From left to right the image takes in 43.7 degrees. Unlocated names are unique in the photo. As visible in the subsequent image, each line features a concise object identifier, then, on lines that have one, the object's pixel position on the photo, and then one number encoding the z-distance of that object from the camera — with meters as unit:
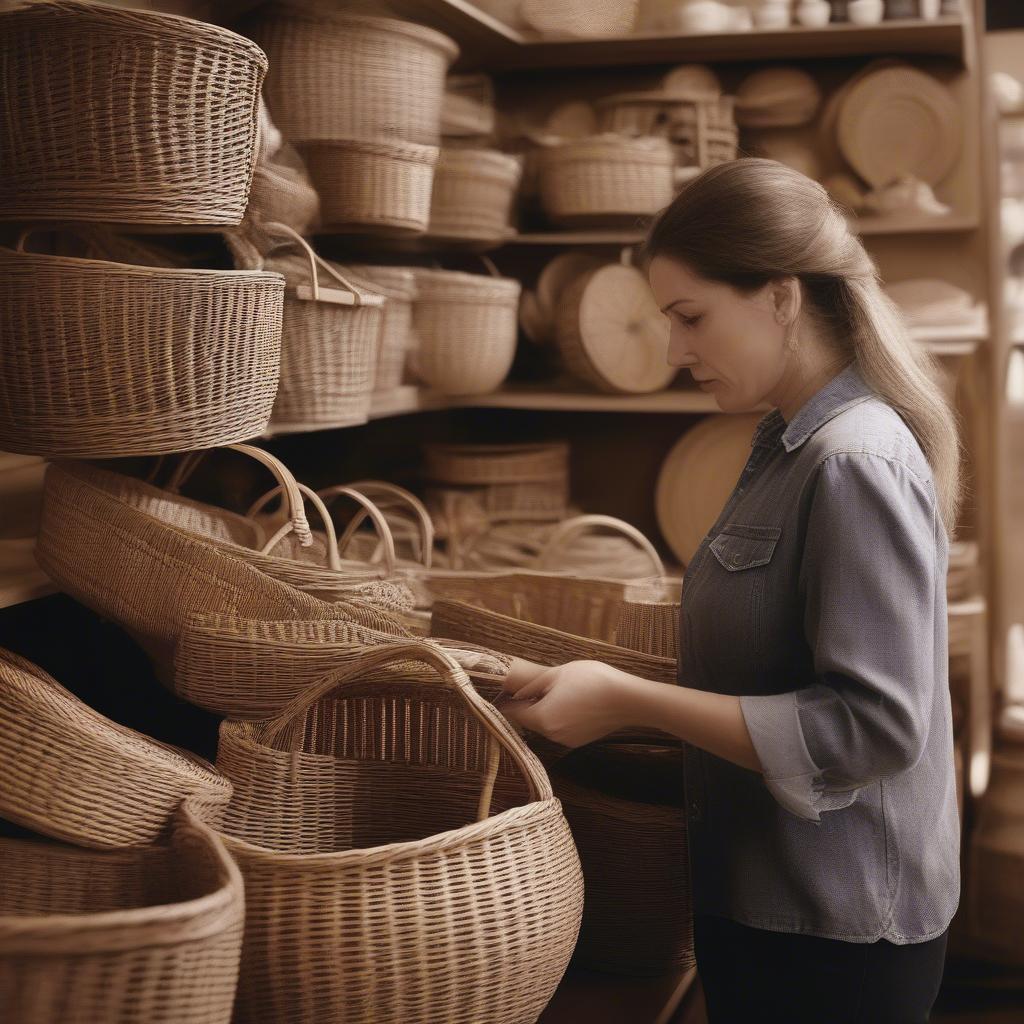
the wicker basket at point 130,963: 1.00
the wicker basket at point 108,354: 1.65
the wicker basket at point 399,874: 1.23
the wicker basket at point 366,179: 2.53
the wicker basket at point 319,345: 2.27
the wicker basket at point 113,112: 1.58
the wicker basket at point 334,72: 2.56
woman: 1.29
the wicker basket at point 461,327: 3.04
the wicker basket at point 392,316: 2.72
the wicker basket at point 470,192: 3.16
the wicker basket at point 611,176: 3.37
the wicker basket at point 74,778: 1.31
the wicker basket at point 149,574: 1.74
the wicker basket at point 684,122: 3.53
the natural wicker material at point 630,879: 1.83
